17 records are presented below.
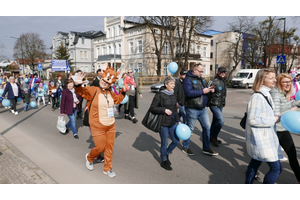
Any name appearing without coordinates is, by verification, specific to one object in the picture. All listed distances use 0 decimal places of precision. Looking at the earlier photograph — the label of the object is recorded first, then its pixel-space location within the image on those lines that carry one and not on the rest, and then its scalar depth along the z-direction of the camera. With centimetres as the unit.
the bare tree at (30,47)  5031
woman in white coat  274
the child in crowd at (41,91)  1280
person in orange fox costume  370
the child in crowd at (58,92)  1127
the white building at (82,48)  5681
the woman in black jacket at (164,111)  400
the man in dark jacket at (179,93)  558
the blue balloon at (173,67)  593
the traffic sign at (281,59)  1605
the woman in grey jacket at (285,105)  342
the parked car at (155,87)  2063
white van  2586
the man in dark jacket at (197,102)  460
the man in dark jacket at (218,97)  507
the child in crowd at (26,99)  1061
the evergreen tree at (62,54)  4879
